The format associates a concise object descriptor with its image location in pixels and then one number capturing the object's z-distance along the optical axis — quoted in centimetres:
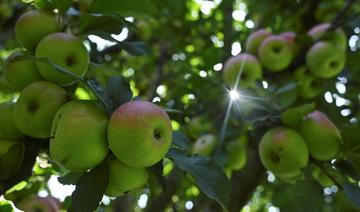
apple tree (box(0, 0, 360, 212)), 88
